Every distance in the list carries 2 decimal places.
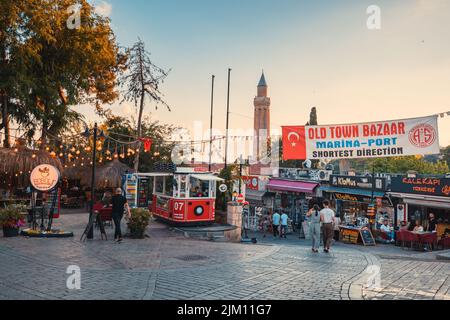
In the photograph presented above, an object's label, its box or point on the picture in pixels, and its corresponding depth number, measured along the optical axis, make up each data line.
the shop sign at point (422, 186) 18.03
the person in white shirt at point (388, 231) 19.30
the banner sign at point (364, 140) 12.36
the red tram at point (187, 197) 16.42
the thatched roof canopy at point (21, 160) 19.17
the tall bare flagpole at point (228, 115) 27.27
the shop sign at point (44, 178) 13.00
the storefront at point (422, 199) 18.20
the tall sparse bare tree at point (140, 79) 25.59
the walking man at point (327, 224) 11.05
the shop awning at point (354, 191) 21.21
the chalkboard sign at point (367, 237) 17.97
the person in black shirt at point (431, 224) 17.42
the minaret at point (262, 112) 83.81
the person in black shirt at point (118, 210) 11.77
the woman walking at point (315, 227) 11.15
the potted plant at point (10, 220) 12.15
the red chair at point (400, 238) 17.22
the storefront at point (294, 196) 24.61
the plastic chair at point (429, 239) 16.62
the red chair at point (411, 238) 16.69
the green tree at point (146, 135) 31.16
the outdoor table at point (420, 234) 16.55
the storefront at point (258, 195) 27.42
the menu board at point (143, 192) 22.81
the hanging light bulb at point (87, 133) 14.08
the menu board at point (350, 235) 18.19
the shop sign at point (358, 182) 20.97
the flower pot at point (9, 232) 12.24
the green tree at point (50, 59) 18.64
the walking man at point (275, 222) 20.97
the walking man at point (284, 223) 21.15
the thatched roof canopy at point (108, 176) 24.94
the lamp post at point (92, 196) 12.27
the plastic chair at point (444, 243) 17.05
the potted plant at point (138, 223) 12.66
